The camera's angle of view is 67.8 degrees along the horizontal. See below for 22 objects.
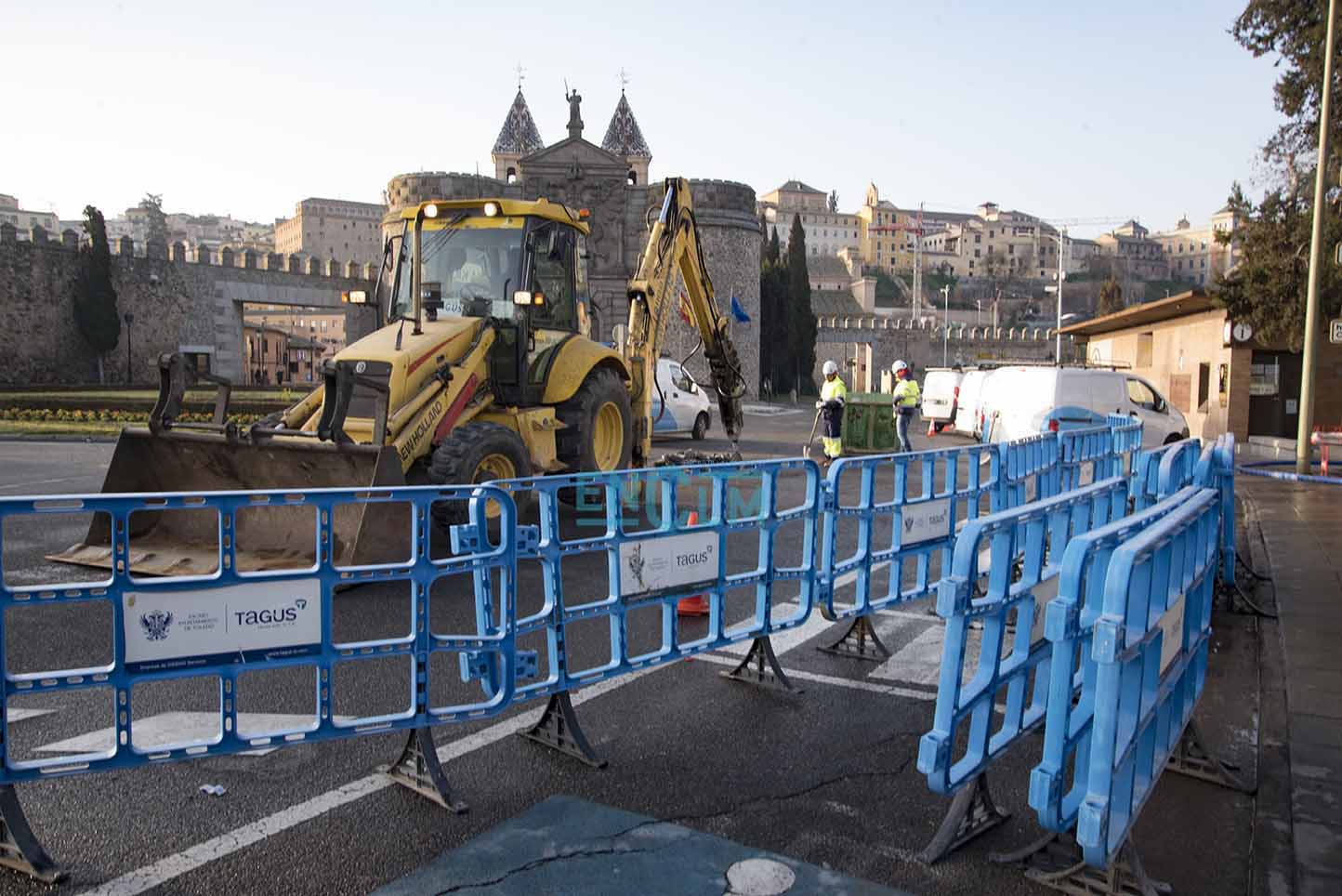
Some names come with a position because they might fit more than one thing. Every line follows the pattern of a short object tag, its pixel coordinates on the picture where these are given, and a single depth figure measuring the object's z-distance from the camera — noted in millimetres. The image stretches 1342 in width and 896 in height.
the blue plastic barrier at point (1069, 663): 3471
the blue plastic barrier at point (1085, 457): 10156
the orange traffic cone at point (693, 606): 7941
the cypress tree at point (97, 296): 41219
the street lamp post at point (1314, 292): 17125
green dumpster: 21453
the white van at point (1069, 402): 17484
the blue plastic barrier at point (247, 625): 3734
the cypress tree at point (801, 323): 58344
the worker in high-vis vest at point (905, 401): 19297
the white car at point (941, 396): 30266
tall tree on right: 20641
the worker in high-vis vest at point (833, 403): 17434
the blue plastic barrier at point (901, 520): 6621
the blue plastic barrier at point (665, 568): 4996
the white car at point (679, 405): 22750
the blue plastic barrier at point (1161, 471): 6488
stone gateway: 46312
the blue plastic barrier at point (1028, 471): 8359
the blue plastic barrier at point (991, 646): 3762
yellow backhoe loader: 8141
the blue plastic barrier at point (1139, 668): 3303
